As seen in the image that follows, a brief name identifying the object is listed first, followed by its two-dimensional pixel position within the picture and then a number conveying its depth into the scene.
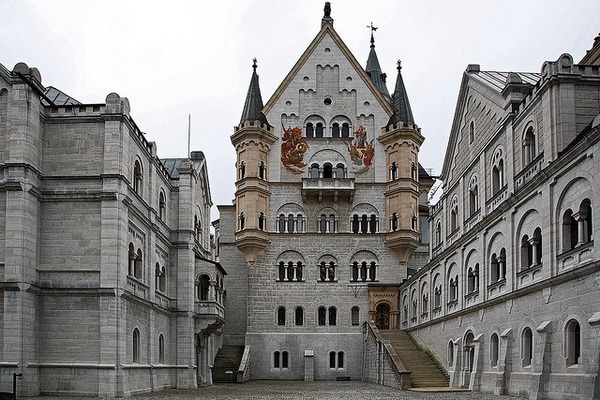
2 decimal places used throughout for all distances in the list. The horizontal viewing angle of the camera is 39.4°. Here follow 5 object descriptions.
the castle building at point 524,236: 27.42
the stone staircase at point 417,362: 46.86
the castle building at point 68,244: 35.16
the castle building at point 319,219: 68.44
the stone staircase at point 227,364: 63.93
